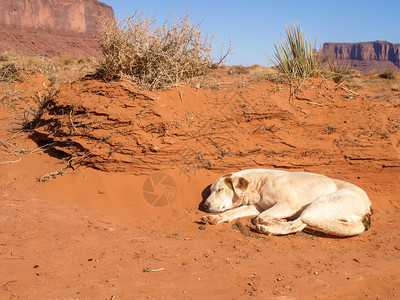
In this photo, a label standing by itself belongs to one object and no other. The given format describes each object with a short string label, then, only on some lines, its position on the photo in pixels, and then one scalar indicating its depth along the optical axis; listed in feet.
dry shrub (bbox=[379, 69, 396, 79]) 52.00
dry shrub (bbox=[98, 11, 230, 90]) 21.90
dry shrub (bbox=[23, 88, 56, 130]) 23.74
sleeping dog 15.28
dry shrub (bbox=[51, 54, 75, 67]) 76.96
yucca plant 23.13
